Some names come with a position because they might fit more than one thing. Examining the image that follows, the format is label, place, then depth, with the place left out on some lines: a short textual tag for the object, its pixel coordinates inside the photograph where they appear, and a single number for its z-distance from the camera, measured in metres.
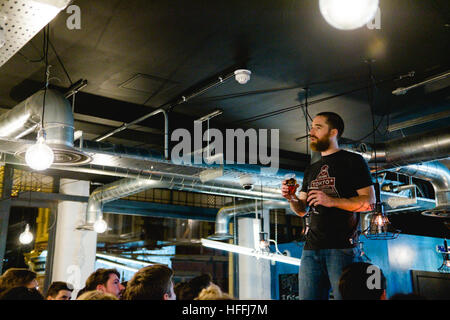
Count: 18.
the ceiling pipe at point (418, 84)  4.20
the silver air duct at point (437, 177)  6.23
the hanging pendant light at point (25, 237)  6.99
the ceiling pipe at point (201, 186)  5.75
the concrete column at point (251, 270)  9.66
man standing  2.01
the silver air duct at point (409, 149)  4.86
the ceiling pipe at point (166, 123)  4.98
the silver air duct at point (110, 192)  6.67
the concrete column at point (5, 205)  6.77
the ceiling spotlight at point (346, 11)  1.90
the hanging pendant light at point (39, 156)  3.15
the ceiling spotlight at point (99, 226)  7.30
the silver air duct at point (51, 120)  3.75
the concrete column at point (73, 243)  7.59
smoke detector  4.11
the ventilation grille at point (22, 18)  2.33
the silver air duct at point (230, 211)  8.10
